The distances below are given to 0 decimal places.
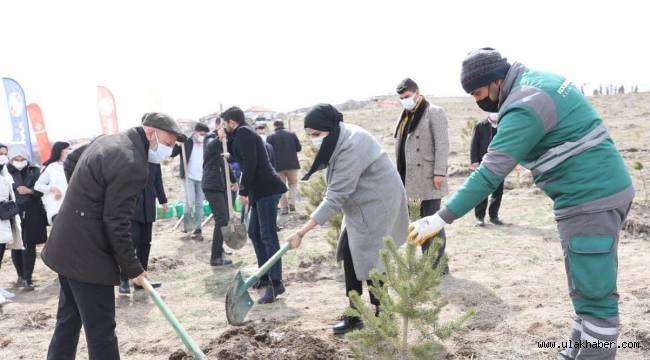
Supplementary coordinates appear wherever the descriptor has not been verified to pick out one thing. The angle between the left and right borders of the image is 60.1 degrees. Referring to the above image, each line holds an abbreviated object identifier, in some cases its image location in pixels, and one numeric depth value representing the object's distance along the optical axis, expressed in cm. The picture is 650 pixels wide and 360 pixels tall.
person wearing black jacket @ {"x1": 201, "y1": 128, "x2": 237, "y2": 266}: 658
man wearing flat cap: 299
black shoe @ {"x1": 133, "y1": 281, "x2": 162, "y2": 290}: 609
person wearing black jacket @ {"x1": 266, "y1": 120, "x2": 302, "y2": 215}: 1028
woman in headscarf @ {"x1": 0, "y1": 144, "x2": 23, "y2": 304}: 585
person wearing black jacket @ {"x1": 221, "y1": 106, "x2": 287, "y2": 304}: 512
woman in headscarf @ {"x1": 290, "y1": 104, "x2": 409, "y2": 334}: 377
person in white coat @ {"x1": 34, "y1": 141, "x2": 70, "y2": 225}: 637
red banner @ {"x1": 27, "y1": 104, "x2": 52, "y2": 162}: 1305
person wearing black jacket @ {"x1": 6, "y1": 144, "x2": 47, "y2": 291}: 640
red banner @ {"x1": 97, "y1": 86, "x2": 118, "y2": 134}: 1335
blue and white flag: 1185
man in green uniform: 249
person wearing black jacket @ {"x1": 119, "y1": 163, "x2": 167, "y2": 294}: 571
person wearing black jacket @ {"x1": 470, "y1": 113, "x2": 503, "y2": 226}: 744
